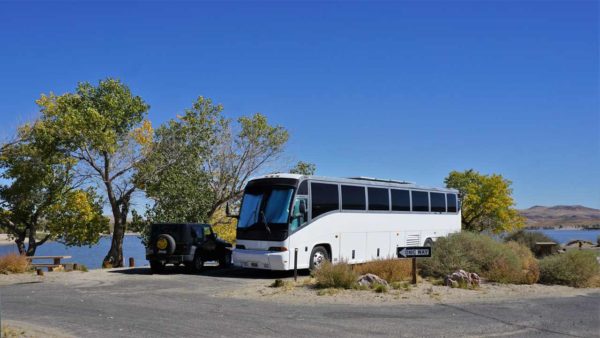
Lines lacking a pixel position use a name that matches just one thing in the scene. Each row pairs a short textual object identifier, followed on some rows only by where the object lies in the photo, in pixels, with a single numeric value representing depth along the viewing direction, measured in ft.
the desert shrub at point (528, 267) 58.03
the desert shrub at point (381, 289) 49.78
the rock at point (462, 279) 53.67
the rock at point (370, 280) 52.06
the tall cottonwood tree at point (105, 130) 97.09
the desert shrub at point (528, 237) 107.45
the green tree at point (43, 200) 103.04
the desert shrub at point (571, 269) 58.18
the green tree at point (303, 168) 122.33
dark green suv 69.87
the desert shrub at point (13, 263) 68.95
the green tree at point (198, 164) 107.04
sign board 53.78
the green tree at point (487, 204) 159.63
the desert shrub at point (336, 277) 51.49
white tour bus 62.59
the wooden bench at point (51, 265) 79.20
